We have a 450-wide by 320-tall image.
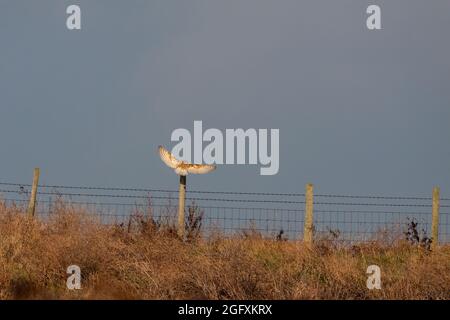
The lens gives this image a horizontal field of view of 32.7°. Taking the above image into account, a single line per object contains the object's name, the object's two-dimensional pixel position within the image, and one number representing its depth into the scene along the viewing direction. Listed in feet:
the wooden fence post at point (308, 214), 60.75
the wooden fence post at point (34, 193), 65.92
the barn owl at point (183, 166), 61.21
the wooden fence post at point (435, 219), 63.82
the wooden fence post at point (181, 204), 56.44
